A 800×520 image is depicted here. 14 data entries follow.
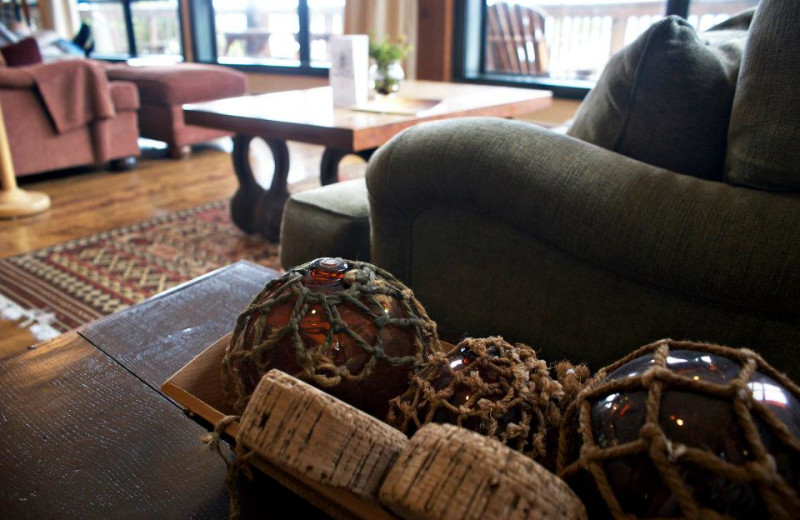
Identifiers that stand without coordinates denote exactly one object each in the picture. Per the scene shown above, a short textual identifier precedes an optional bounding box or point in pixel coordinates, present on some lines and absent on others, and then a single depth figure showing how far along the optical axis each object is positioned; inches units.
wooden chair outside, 157.8
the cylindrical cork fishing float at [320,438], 14.4
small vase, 91.1
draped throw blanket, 111.8
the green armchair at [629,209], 27.9
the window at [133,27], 238.8
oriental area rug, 68.4
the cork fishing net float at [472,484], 12.9
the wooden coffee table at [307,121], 69.1
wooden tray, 15.4
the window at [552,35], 153.9
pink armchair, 110.0
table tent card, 84.3
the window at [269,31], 209.3
